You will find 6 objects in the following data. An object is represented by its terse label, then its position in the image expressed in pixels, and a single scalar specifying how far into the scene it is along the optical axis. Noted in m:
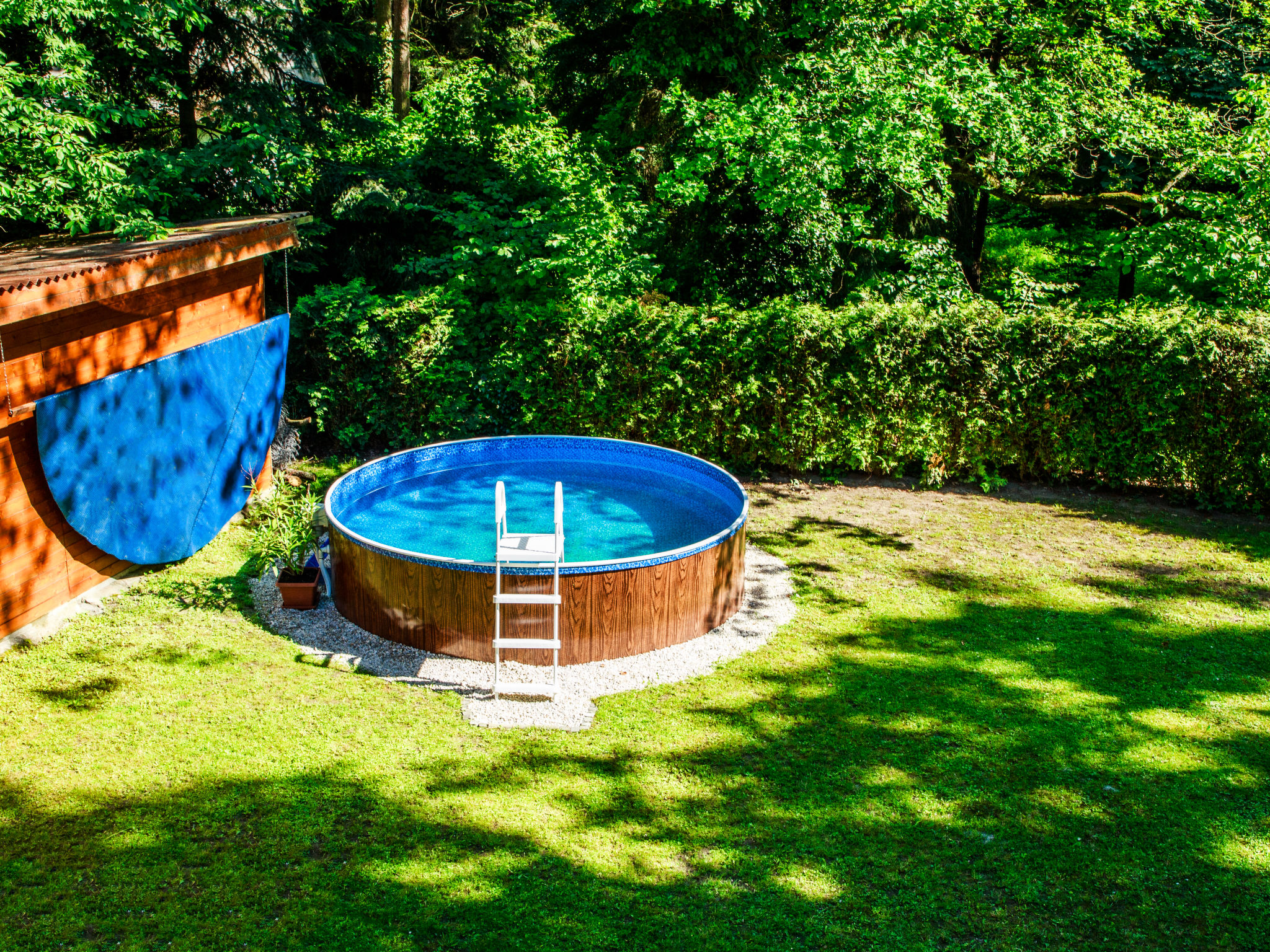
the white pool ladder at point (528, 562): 7.48
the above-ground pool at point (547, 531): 8.05
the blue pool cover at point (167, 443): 8.20
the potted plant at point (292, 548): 8.98
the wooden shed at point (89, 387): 7.79
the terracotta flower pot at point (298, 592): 8.94
